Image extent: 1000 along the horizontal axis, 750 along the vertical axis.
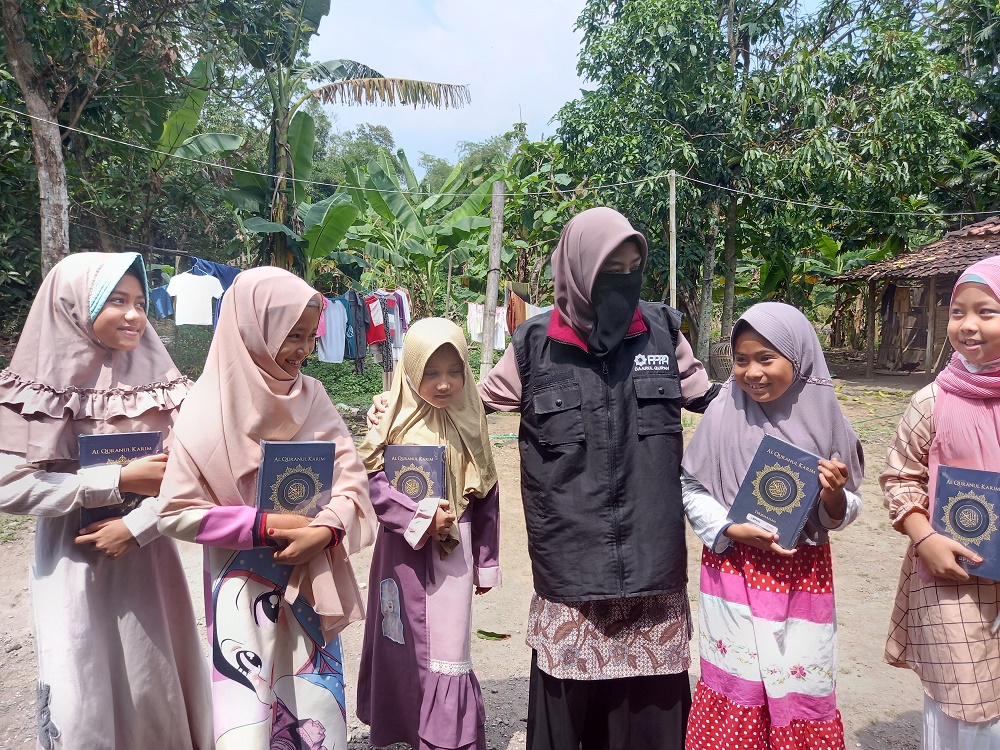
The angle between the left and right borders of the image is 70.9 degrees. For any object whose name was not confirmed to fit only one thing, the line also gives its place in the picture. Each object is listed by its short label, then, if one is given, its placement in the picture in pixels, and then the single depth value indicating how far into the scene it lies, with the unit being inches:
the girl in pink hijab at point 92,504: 75.9
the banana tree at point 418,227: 480.4
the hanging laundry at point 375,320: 398.9
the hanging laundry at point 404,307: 408.2
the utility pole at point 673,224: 374.6
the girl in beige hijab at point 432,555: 90.6
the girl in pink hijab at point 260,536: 72.4
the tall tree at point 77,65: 302.2
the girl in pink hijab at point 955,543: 73.2
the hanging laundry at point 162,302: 362.3
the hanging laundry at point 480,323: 432.1
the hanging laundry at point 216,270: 343.0
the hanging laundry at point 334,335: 381.4
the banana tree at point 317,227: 388.8
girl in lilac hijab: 76.5
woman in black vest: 84.4
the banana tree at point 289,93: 396.8
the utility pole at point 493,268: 338.3
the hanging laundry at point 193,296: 332.2
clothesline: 397.7
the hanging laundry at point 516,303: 410.3
